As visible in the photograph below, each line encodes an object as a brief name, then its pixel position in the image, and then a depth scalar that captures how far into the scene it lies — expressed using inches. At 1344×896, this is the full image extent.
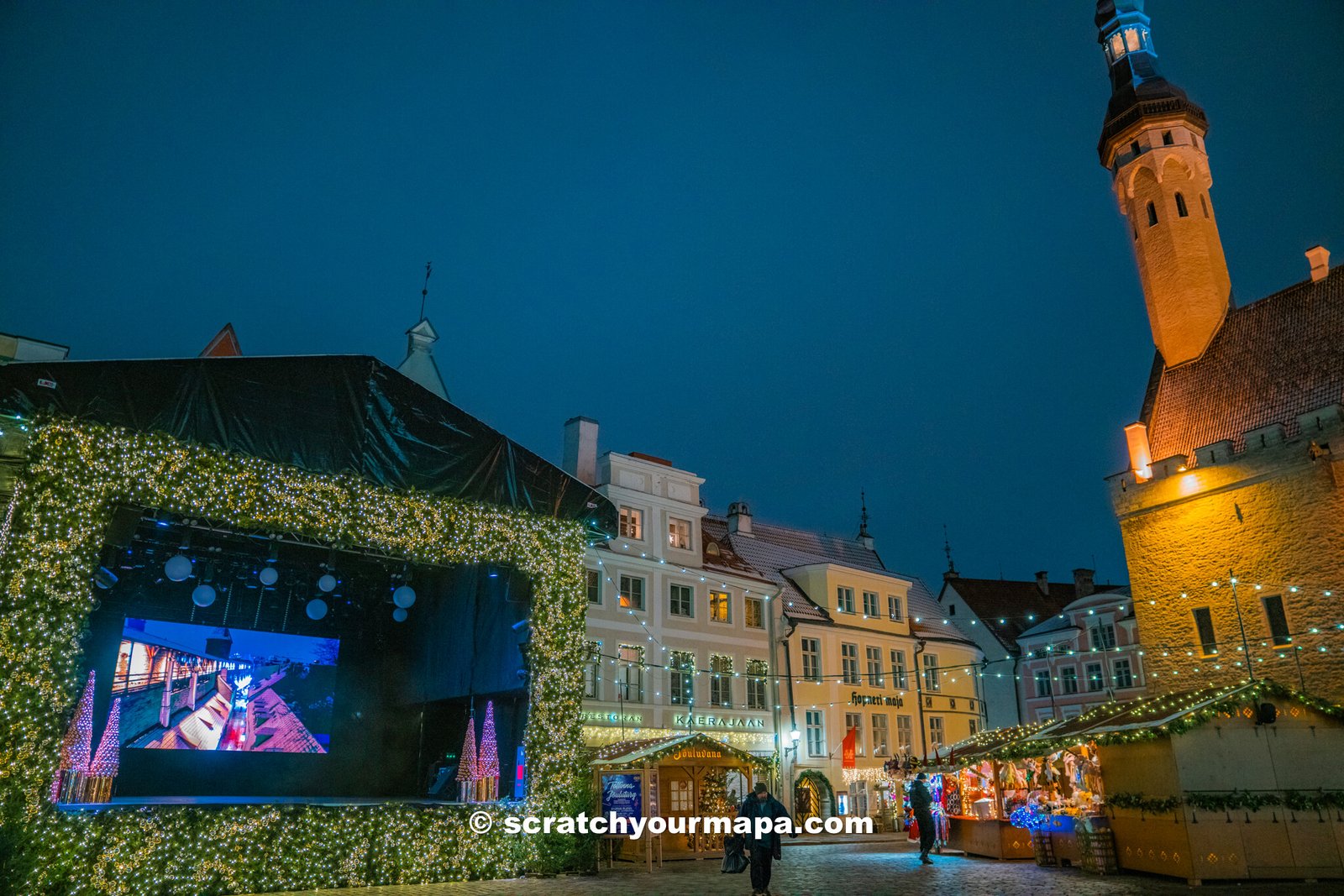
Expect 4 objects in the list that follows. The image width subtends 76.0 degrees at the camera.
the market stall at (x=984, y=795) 716.7
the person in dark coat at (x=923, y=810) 667.4
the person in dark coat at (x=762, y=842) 444.5
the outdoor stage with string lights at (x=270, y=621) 437.7
